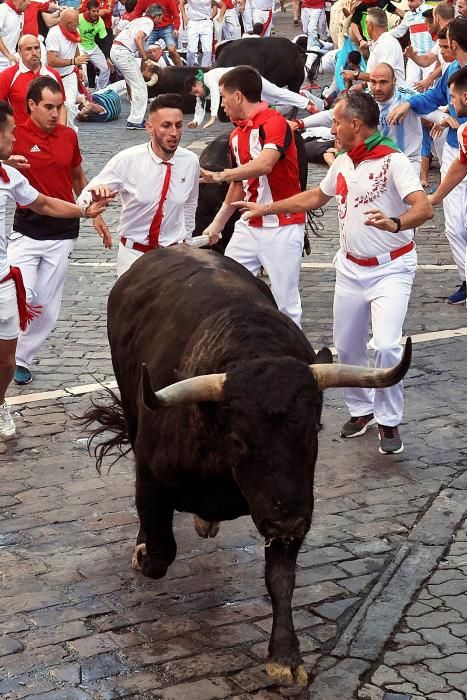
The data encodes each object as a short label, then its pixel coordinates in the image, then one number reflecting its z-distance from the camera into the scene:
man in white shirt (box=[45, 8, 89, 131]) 19.70
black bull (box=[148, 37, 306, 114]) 21.39
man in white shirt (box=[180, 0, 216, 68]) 25.81
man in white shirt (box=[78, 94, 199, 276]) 9.16
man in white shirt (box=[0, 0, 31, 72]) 20.44
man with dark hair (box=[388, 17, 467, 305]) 11.88
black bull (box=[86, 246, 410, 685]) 5.29
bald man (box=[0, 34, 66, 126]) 14.73
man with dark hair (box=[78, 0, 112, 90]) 24.80
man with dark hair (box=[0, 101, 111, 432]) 8.75
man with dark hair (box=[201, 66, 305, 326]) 10.09
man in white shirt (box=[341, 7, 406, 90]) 15.95
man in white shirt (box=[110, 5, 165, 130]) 22.42
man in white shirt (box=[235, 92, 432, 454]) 8.31
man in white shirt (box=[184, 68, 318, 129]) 20.98
